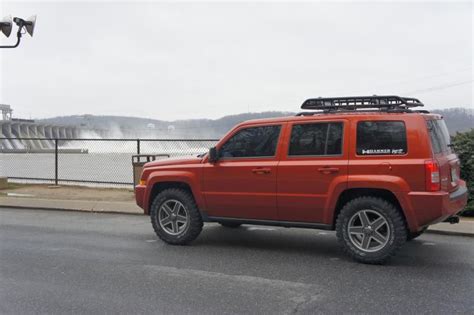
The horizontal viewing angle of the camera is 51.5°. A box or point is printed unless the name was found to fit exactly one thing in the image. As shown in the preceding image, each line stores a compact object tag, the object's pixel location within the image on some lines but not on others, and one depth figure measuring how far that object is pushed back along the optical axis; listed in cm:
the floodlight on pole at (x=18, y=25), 1215
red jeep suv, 590
